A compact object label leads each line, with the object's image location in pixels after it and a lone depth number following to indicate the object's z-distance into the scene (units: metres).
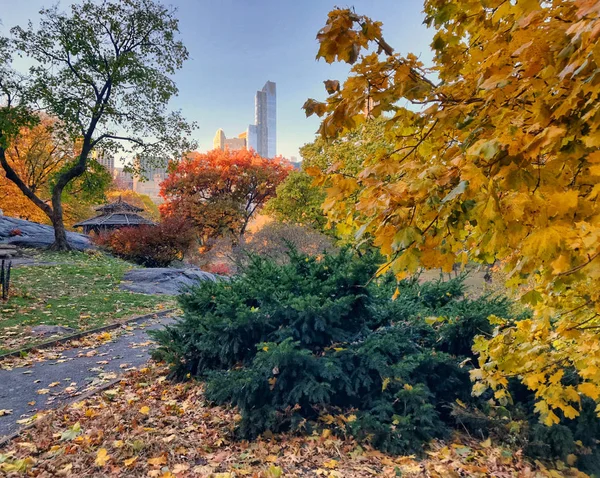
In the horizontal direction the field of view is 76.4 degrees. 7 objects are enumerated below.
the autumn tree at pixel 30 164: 21.62
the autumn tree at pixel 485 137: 1.07
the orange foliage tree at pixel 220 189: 25.91
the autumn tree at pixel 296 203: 16.66
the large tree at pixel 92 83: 12.70
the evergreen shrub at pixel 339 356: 3.02
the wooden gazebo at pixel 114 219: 22.52
